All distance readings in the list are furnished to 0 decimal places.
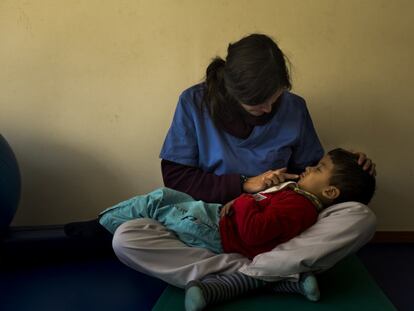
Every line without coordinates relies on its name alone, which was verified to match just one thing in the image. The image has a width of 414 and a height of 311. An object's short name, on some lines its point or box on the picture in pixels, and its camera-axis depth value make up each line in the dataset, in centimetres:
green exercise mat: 121
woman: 127
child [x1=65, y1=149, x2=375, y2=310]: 131
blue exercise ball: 151
